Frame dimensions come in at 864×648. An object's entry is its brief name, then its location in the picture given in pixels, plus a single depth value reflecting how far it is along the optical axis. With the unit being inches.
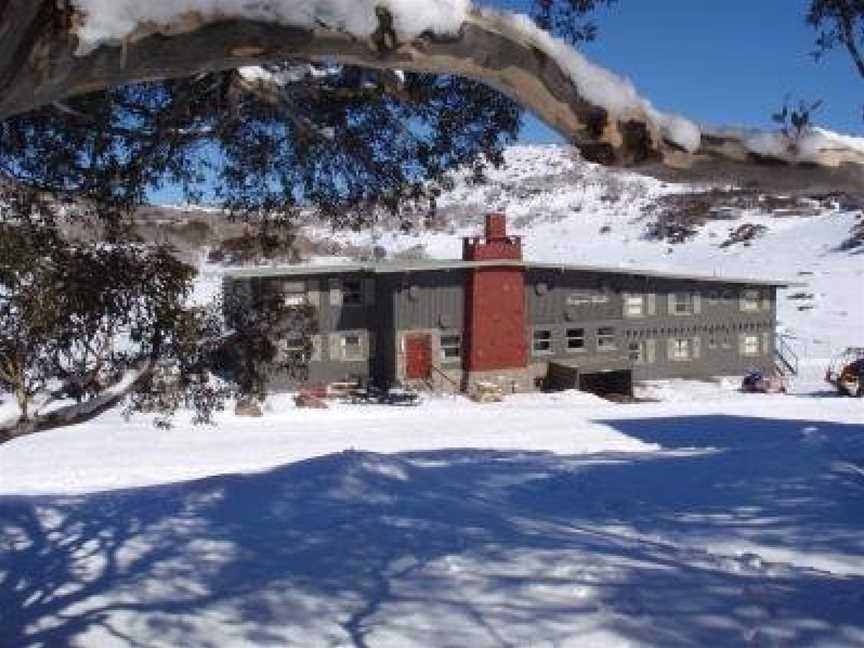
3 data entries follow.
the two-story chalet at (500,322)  1295.5
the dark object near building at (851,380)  1205.1
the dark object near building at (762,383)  1313.1
